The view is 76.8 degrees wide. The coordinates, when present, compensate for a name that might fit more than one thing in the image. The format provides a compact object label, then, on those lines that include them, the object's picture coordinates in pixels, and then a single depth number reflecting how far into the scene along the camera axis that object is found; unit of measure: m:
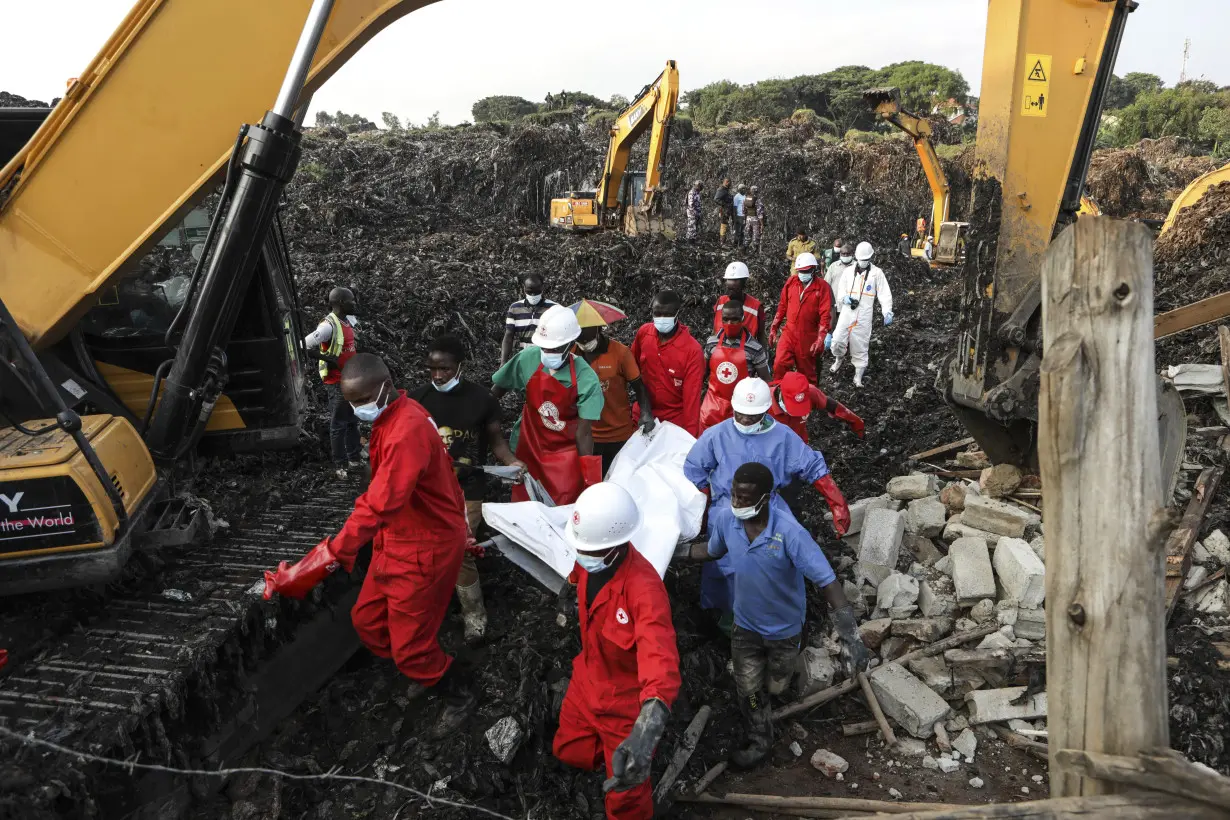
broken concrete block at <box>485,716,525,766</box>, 3.63
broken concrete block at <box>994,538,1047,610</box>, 4.62
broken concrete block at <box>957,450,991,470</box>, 6.38
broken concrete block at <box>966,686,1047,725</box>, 4.06
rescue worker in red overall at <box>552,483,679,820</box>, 2.75
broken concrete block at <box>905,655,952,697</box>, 4.35
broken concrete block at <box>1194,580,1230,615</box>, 4.57
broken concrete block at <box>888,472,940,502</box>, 5.93
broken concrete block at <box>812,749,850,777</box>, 3.86
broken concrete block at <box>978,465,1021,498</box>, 5.62
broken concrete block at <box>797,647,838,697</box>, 4.35
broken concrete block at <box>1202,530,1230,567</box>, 4.84
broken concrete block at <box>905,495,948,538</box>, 5.47
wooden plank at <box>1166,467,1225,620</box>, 4.59
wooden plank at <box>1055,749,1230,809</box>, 1.72
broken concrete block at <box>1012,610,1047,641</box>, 4.52
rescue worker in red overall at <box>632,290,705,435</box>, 5.73
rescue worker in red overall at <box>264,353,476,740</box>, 3.39
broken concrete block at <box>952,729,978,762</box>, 3.98
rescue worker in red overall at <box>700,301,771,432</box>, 5.64
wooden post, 1.90
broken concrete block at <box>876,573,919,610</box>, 4.87
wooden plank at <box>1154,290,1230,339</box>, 4.87
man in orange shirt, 5.43
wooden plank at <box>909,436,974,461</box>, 6.83
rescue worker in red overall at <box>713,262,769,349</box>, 5.95
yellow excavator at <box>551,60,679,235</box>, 13.91
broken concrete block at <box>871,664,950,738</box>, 4.08
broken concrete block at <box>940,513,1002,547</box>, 5.25
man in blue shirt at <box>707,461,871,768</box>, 3.55
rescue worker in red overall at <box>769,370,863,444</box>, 5.23
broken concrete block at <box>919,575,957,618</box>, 4.85
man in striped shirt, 6.54
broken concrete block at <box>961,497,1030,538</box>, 5.23
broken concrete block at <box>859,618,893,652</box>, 4.65
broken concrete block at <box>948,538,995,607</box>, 4.82
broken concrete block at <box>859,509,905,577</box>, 5.26
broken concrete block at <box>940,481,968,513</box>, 5.68
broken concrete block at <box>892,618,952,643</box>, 4.62
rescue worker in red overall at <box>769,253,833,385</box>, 7.56
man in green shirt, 4.84
